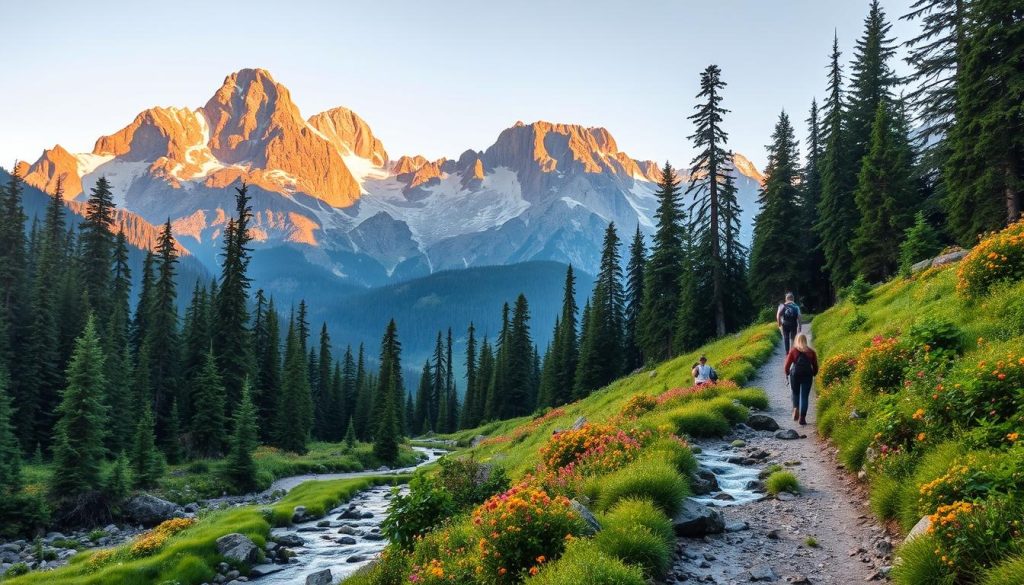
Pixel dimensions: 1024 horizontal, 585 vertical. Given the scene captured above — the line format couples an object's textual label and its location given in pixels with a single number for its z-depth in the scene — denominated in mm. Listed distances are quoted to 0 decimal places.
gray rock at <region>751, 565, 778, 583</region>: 7598
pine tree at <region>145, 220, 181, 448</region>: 57375
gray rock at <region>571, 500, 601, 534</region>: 8375
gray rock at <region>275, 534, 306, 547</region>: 21547
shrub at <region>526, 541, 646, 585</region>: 6539
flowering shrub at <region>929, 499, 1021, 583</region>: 5801
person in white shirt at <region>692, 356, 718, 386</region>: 21278
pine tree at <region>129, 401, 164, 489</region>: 35000
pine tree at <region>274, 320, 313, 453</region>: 58344
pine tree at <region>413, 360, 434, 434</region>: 115050
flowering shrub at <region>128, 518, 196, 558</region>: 20062
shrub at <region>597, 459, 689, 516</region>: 9406
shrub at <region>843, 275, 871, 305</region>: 27109
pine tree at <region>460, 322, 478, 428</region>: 100938
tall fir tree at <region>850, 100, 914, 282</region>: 40094
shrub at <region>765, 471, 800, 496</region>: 10664
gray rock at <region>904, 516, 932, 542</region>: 6766
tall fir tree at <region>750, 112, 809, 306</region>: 51812
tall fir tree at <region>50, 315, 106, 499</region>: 30703
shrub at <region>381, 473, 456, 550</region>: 11070
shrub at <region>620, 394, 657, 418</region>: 18625
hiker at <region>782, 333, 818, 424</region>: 15492
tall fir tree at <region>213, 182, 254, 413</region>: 54906
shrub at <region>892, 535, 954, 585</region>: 6117
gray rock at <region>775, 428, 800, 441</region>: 14500
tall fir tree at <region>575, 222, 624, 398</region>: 68625
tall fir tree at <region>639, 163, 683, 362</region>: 55562
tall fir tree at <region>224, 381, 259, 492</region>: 37406
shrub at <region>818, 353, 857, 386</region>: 15523
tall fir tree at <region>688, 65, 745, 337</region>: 42531
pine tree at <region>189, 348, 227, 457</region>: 47312
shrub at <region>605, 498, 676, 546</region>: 8359
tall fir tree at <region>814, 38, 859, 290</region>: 46375
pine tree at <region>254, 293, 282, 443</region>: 61375
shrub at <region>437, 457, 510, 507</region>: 13156
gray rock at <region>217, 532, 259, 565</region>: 19109
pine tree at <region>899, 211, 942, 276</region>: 31478
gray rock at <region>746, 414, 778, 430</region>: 15930
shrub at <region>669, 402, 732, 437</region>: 15430
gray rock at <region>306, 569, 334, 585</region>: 14828
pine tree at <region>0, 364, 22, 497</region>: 28547
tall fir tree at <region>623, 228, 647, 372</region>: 71000
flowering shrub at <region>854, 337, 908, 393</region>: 12133
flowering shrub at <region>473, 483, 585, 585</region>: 7891
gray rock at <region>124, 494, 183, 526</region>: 30375
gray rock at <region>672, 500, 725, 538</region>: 9086
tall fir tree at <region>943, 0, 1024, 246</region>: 28281
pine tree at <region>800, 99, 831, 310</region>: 54625
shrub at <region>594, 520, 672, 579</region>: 7633
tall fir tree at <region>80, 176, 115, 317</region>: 59594
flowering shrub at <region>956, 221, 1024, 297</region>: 12930
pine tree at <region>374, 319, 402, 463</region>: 52875
